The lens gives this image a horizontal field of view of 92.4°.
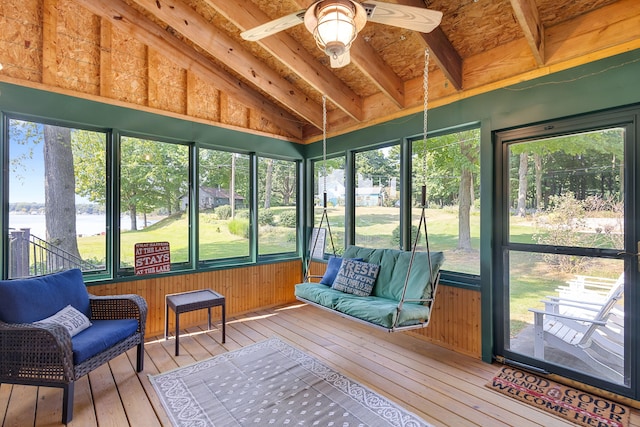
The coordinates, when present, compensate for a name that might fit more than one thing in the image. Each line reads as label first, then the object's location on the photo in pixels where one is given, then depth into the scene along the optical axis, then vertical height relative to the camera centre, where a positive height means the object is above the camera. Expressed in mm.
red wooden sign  3568 -505
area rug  2139 -1424
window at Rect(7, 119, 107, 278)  3021 +189
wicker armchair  2117 -973
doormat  2146 -1447
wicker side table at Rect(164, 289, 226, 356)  3168 -935
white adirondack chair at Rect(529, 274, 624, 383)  2402 -987
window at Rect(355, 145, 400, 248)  3988 +214
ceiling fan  1606 +1104
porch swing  2660 -810
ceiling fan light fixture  1603 +995
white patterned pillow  2412 -832
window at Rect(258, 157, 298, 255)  4805 +136
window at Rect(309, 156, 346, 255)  4699 +199
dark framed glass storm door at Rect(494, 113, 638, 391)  2387 -304
